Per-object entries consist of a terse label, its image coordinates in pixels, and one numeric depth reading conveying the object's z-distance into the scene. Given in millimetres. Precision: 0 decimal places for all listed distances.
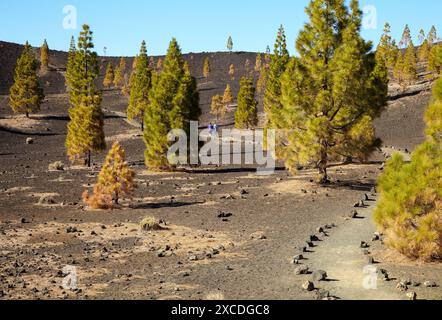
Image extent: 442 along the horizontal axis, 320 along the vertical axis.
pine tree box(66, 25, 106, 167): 43406
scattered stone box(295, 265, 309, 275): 13414
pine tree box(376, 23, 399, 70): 113244
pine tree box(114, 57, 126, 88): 144375
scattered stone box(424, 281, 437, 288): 11922
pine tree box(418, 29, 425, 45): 179500
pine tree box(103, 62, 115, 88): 146438
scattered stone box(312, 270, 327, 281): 12766
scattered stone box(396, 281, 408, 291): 11781
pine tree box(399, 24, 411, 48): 171500
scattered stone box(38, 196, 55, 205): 26547
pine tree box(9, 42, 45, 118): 78875
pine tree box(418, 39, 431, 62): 144500
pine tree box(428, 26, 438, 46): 170462
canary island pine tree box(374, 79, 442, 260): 13578
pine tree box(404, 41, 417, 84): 94312
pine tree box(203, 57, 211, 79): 167125
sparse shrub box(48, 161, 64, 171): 42369
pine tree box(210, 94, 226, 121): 96562
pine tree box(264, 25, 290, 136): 56359
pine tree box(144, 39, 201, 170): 38156
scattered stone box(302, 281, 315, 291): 12000
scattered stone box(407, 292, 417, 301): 11031
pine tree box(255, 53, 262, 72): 174525
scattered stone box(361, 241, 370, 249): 16108
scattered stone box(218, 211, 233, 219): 22344
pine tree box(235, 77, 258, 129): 73438
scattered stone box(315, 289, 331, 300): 11214
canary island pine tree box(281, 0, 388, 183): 25906
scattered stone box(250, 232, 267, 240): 18122
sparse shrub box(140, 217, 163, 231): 19828
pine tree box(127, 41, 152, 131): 67812
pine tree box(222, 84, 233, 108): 105638
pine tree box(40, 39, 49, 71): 157750
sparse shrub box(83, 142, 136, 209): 24422
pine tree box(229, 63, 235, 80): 168175
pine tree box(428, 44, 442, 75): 88644
